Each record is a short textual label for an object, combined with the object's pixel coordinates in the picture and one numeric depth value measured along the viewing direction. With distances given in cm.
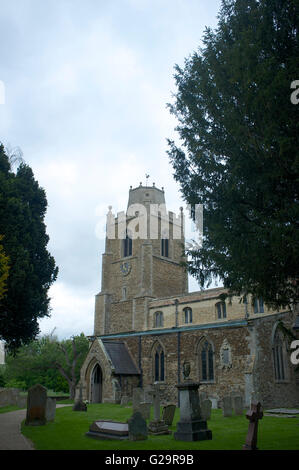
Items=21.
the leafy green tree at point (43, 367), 4228
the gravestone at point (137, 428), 1086
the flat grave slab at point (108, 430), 1105
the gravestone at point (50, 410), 1561
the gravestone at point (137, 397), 1712
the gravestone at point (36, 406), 1451
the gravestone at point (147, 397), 2220
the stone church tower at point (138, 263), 3709
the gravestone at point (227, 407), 1775
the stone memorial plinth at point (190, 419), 1116
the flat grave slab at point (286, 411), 1855
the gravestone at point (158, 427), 1259
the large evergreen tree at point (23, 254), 1758
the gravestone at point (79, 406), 2164
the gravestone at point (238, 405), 1855
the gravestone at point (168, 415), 1467
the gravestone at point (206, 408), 1644
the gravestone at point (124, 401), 2458
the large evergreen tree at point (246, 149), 943
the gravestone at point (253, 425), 932
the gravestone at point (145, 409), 1630
